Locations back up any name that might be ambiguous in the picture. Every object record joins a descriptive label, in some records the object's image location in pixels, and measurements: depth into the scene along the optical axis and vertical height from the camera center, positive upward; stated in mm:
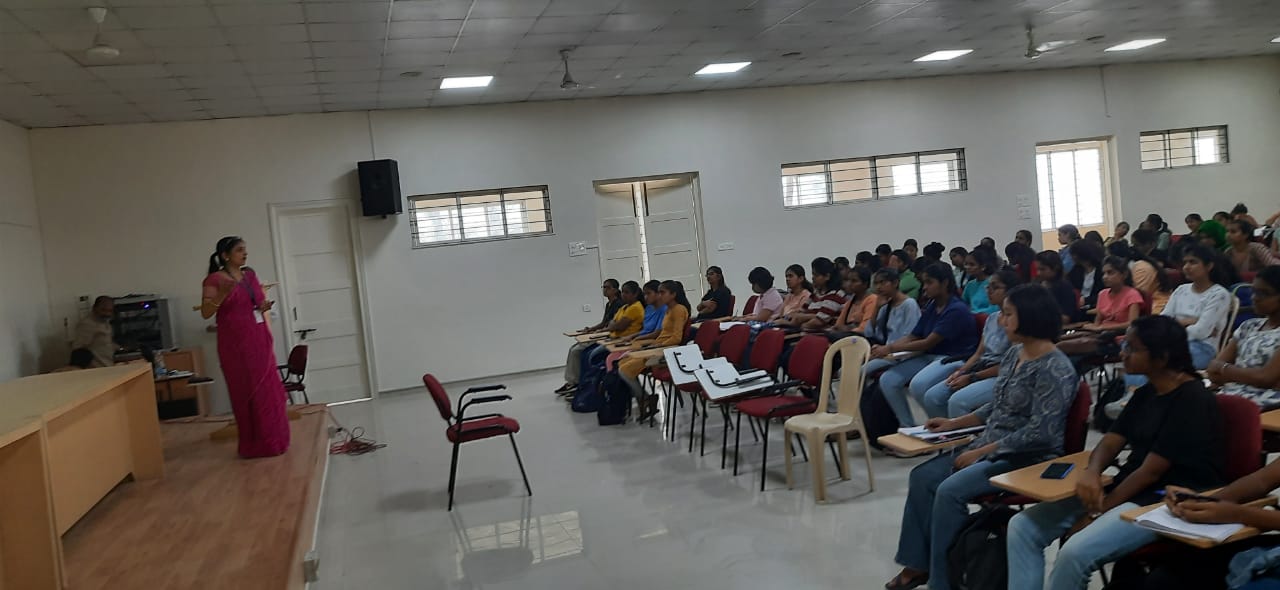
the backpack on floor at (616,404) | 7125 -1202
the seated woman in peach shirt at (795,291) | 7855 -493
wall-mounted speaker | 9609 +957
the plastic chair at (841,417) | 4480 -958
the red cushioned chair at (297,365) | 8039 -723
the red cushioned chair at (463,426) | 5137 -930
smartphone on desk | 2803 -826
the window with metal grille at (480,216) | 10195 +590
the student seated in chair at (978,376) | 4590 -833
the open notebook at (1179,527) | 2178 -825
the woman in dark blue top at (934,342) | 5164 -707
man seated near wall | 8617 -289
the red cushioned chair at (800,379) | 4832 -863
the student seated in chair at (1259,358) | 3365 -655
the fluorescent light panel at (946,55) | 9914 +1865
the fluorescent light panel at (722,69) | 9430 +1865
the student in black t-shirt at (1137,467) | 2492 -780
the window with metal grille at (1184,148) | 12156 +683
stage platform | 3606 -1099
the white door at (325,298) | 9852 -170
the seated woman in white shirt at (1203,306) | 4641 -586
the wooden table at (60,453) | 3188 -669
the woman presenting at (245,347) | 5332 -339
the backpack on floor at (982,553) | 2865 -1090
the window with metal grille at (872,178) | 11227 +638
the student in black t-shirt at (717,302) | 8656 -565
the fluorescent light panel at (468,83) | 8758 +1846
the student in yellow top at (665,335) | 6875 -696
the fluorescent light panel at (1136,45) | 10453 +1866
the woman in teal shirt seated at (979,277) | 6824 -457
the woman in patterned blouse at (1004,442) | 3084 -797
